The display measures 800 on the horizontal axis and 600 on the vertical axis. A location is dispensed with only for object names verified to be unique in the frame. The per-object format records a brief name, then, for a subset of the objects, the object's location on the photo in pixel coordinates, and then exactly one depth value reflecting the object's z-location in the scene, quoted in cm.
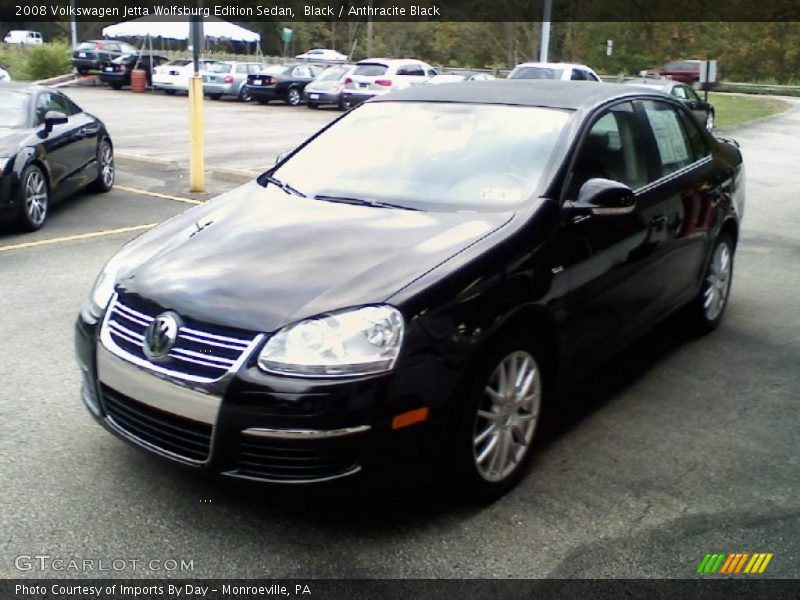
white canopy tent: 3550
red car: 4531
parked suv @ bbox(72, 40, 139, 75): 3606
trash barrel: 3484
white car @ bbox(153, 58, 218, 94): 3297
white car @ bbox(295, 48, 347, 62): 5524
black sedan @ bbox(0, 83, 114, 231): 878
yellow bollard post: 1163
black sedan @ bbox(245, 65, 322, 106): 3036
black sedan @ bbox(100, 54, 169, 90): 3510
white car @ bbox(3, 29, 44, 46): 7154
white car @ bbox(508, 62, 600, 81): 2277
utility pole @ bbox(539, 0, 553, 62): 2933
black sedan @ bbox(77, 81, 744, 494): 319
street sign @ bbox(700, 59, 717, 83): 2234
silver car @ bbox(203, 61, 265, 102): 3152
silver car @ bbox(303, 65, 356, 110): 2830
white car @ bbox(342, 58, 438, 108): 2728
